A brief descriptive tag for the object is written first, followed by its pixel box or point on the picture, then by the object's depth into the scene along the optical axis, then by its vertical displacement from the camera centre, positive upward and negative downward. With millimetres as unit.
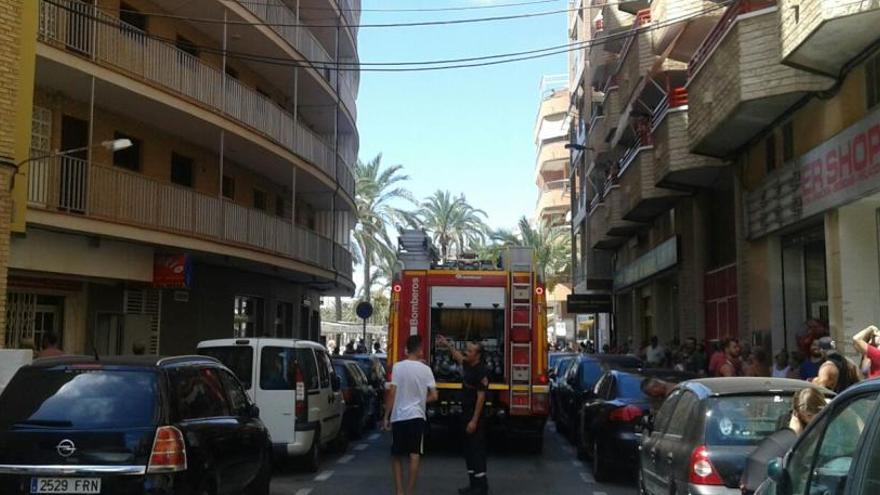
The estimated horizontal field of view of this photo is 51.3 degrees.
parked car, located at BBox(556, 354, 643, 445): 15016 -635
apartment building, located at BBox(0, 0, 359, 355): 16578 +3806
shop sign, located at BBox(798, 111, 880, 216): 11539 +2370
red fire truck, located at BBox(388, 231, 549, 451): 14141 +206
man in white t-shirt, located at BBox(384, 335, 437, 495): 9930 -740
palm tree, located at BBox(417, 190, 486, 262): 51188 +6551
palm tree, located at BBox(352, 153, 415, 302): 44250 +6465
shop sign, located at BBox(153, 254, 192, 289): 19312 +1375
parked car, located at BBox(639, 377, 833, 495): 6758 -701
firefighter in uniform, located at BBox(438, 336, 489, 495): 10484 -874
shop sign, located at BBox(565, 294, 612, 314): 36562 +1421
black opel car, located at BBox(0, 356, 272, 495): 6738 -718
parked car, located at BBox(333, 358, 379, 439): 16359 -1078
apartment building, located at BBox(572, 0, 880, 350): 12367 +3443
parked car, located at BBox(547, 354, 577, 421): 19203 -792
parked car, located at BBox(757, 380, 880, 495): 3666 -510
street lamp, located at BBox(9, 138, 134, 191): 14711 +3103
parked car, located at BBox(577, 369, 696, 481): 11352 -996
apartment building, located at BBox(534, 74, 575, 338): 65500 +12598
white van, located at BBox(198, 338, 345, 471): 12133 -655
